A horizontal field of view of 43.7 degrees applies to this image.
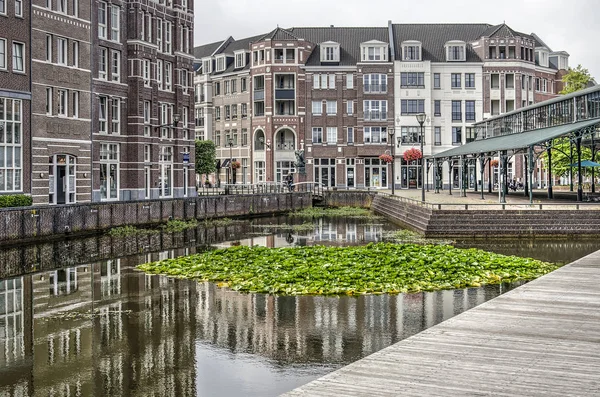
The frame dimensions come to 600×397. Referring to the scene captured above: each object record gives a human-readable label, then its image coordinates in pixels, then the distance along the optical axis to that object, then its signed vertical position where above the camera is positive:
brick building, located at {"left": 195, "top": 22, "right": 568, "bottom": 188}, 84.31 +11.27
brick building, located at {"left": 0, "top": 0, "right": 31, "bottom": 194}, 39.94 +5.56
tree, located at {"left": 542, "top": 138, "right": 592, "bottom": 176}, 68.25 +3.47
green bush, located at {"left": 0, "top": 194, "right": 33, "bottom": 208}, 36.84 -0.04
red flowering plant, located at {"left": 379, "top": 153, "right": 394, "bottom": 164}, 78.14 +4.06
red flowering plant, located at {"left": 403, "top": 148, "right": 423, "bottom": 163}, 76.31 +4.27
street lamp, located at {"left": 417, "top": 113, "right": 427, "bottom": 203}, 47.58 +4.97
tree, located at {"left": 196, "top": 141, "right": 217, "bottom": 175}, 82.00 +4.39
